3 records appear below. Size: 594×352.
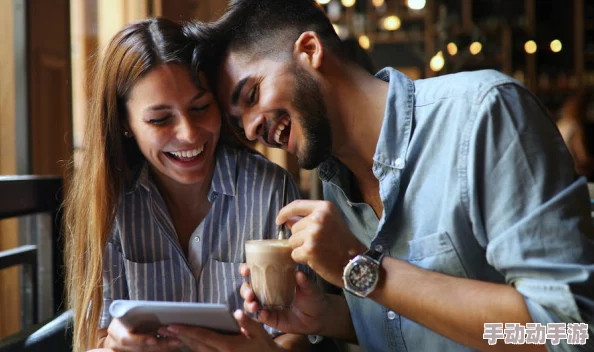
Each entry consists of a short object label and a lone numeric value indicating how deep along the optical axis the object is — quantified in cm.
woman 183
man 134
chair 197
